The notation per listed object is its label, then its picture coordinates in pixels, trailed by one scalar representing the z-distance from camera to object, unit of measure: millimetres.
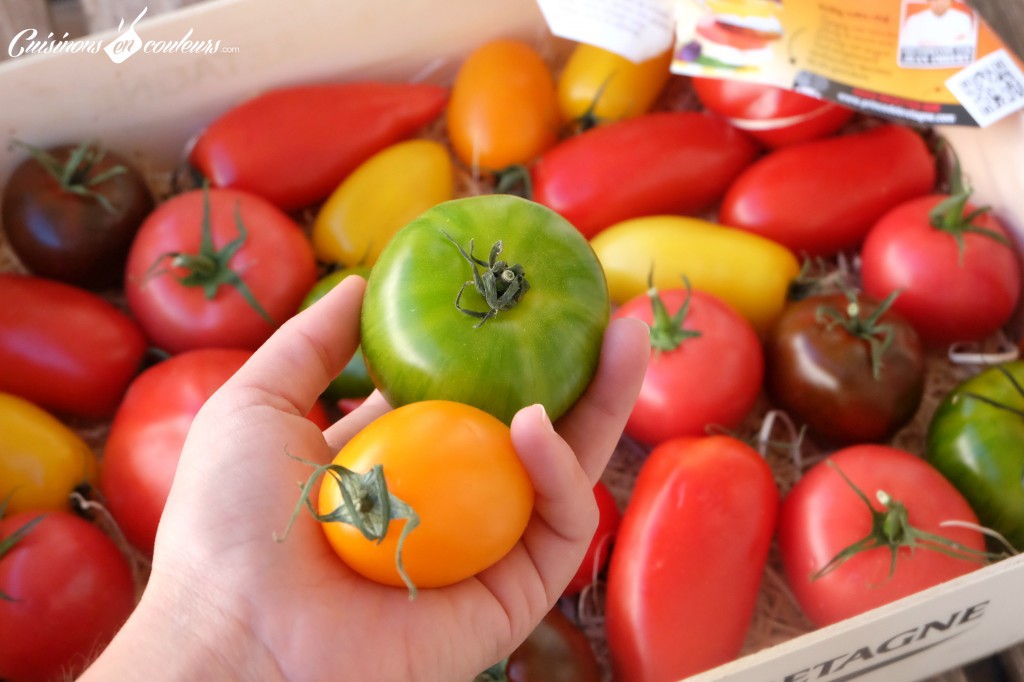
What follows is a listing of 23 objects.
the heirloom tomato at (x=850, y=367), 427
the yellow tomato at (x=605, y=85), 534
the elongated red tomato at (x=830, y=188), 497
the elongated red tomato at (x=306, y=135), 504
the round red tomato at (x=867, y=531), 387
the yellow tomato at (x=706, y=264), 475
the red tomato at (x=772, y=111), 509
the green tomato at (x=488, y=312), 310
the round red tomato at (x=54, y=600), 381
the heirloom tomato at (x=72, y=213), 462
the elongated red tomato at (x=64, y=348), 447
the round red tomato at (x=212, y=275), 454
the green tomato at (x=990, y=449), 416
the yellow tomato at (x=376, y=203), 497
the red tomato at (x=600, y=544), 417
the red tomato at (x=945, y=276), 458
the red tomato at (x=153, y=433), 415
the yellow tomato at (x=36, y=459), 418
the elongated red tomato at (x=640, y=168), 506
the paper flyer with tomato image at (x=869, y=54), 483
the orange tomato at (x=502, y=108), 521
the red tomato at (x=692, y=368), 428
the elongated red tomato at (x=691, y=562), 389
